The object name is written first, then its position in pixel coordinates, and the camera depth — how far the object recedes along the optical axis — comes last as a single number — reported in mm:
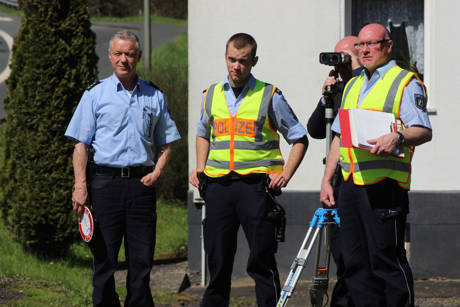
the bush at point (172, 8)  94125
